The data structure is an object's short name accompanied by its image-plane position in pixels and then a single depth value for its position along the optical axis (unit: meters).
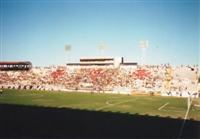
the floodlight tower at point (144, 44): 64.19
